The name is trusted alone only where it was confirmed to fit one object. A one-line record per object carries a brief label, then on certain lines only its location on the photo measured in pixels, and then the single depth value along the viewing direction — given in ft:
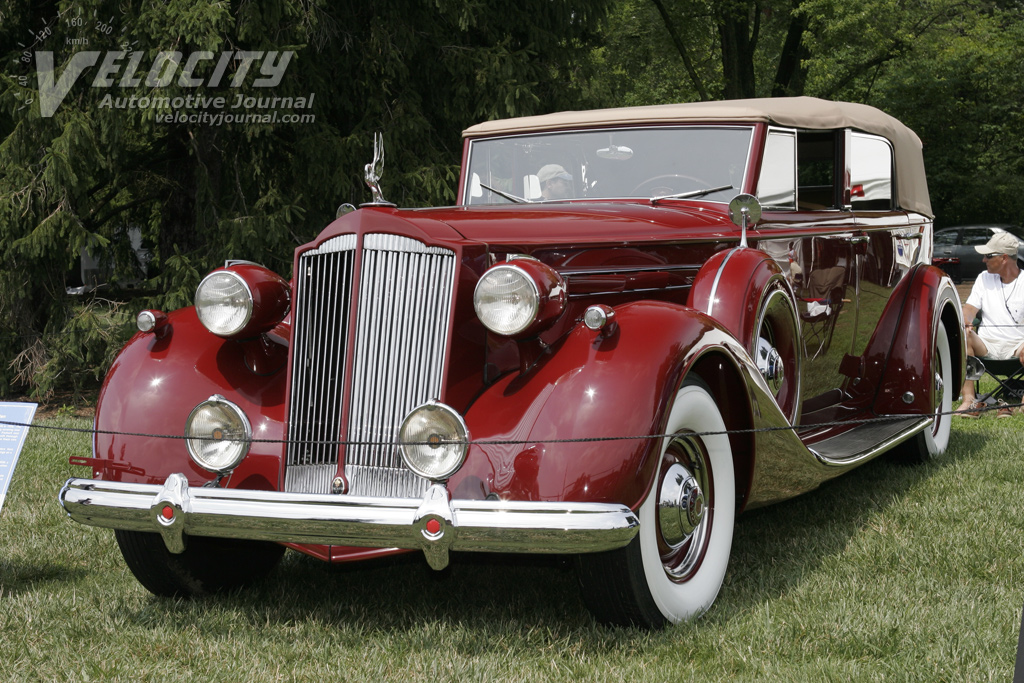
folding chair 24.62
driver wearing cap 16.02
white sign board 12.82
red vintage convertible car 9.57
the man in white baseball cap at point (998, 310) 24.76
